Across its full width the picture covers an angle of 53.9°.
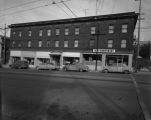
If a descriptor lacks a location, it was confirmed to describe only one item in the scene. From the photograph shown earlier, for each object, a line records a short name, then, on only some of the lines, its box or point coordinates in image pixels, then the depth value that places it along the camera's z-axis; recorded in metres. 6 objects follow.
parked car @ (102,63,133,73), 23.94
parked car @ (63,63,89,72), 26.48
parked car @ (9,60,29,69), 31.12
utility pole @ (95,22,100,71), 30.61
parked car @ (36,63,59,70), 29.03
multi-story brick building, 29.97
